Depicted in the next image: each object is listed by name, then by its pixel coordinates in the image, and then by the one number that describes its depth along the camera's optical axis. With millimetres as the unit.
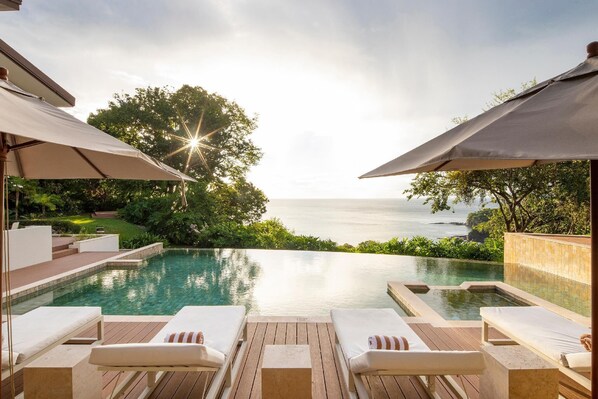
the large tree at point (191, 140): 19312
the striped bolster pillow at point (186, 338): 2955
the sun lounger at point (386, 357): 2342
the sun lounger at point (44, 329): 3018
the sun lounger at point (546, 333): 2932
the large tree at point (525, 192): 12711
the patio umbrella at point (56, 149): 1599
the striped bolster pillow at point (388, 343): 2912
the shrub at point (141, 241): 14255
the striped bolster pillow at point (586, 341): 2875
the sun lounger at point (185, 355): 2434
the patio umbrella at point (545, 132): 1298
